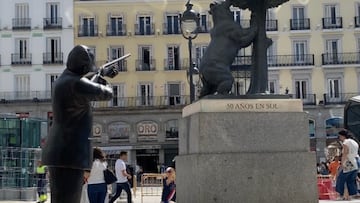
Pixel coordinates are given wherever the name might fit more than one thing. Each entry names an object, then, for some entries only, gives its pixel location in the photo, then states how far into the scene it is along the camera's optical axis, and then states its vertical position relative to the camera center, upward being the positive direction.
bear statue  11.29 +1.23
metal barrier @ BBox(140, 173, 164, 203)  24.88 -2.62
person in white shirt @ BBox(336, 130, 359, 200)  13.47 -1.09
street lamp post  17.50 +2.53
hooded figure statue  5.98 -0.07
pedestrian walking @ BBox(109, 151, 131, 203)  16.59 -1.54
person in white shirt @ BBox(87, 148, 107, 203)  13.23 -1.27
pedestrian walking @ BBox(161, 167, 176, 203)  16.89 -1.75
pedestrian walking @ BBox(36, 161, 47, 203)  21.63 -2.14
